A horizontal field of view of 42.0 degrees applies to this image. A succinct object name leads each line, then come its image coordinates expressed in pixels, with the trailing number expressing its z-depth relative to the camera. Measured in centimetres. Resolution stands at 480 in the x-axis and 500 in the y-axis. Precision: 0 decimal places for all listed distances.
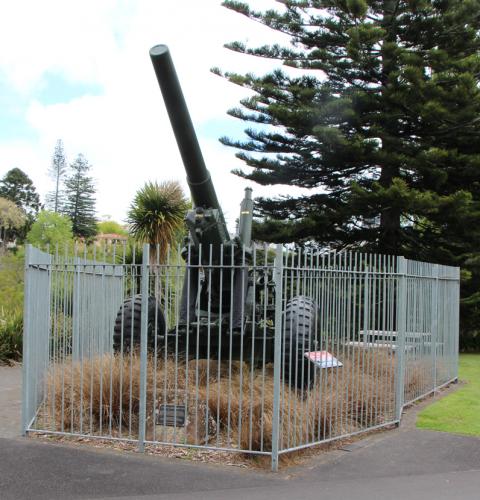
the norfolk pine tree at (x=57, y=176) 5947
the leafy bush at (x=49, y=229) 3769
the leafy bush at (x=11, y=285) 1481
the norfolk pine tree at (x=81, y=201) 5806
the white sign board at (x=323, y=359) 612
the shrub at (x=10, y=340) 1230
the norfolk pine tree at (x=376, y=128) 1641
